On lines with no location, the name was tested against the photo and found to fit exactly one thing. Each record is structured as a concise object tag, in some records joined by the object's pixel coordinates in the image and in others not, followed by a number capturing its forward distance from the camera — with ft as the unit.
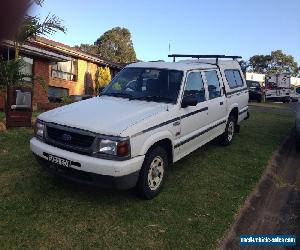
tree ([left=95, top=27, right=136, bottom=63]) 164.04
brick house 52.24
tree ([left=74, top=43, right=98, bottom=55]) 172.59
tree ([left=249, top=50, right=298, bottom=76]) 258.16
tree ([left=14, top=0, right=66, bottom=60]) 30.20
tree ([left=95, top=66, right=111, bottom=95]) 78.43
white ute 13.79
